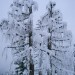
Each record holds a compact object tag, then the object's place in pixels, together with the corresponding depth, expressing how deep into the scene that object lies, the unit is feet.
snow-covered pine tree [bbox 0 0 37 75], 38.93
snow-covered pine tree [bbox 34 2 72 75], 46.55
